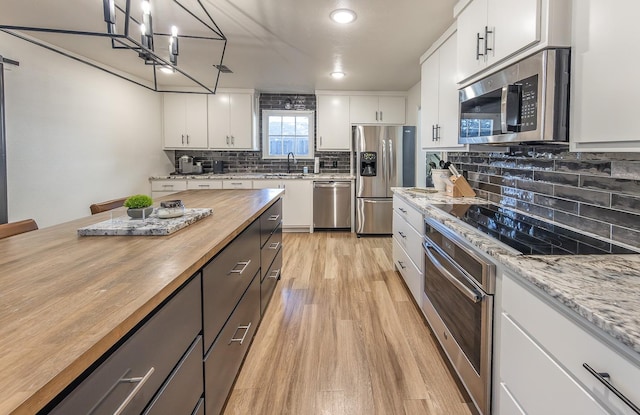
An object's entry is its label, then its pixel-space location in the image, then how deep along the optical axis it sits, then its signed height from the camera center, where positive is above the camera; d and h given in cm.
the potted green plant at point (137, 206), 170 -14
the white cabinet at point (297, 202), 538 -38
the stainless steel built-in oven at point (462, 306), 140 -61
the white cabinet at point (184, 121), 548 +89
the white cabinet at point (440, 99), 267 +67
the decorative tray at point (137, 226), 151 -22
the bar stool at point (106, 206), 231 -20
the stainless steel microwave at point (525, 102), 142 +36
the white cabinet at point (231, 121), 545 +88
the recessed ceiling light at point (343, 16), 257 +122
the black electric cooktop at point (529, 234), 129 -25
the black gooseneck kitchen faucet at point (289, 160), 588 +29
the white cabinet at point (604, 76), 109 +35
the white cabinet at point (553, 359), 75 -48
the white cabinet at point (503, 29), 141 +71
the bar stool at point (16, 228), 171 -26
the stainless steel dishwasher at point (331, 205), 538 -43
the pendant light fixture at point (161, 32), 129 +124
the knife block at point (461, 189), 282 -9
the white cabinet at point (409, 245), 246 -55
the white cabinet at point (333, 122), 556 +88
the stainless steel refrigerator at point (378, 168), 512 +14
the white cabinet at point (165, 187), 523 -14
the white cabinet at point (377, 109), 552 +108
